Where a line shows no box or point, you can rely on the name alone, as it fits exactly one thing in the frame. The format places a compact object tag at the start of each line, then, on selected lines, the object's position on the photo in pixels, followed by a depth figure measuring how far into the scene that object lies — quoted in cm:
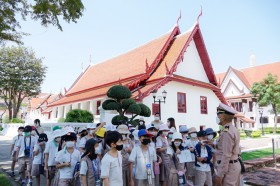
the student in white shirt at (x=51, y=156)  566
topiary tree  1198
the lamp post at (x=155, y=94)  1428
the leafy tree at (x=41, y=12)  752
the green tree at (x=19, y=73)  4116
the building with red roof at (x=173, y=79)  1769
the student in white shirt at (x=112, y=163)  363
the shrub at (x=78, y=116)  1630
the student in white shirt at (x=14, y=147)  782
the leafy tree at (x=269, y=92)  3475
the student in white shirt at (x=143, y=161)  469
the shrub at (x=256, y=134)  2861
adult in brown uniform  376
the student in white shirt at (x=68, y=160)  461
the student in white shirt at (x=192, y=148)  638
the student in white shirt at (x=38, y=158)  640
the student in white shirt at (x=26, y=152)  707
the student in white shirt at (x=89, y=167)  404
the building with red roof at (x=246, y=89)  4138
